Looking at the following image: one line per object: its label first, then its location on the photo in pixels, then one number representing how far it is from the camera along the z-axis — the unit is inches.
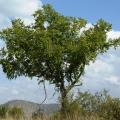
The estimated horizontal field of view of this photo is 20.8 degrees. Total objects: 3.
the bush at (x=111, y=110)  536.4
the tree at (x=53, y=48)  1188.4
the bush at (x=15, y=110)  903.5
